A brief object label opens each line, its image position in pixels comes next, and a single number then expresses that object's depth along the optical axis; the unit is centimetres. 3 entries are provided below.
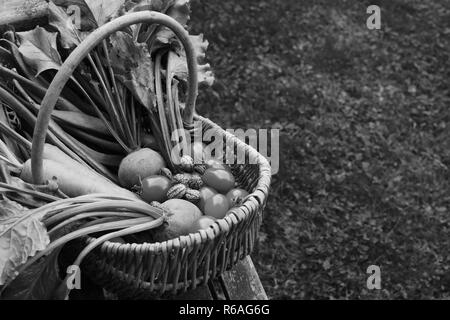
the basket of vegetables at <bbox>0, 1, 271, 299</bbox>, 111
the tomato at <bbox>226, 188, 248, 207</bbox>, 122
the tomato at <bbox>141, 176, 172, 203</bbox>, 122
